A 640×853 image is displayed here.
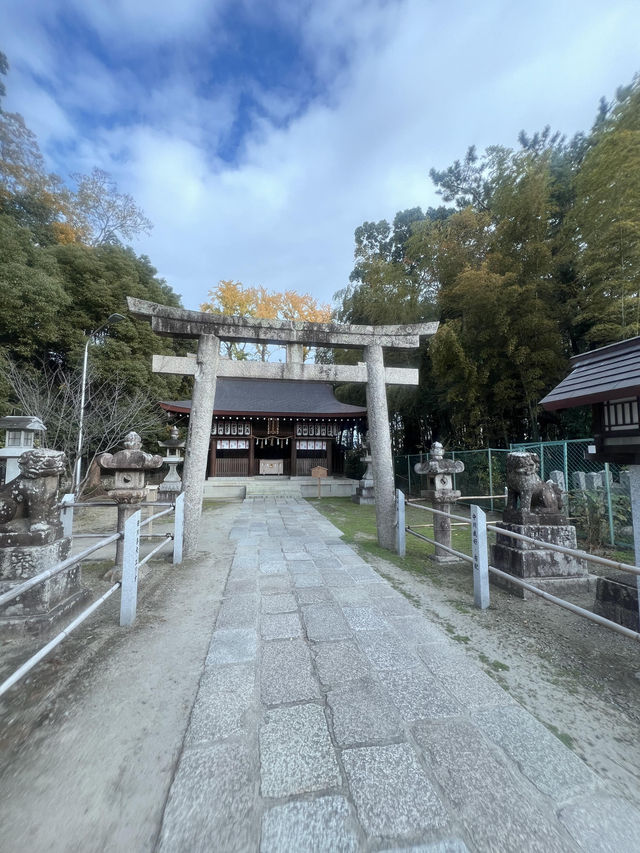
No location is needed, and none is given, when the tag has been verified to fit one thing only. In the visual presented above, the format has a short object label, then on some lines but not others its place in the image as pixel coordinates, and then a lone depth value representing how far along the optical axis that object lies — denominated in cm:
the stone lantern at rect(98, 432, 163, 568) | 416
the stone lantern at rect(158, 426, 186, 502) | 909
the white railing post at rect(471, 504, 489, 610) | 321
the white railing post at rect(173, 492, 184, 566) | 468
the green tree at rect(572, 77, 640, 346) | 689
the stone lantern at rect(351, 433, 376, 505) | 1166
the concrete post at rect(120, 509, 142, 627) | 289
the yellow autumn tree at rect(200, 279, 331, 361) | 2156
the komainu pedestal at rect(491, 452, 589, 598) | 359
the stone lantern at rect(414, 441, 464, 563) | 480
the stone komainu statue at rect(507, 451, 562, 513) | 381
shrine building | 1555
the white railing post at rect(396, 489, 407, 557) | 496
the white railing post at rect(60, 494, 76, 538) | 404
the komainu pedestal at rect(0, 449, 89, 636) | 257
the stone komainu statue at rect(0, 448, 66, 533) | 278
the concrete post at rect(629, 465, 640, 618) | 292
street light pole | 995
